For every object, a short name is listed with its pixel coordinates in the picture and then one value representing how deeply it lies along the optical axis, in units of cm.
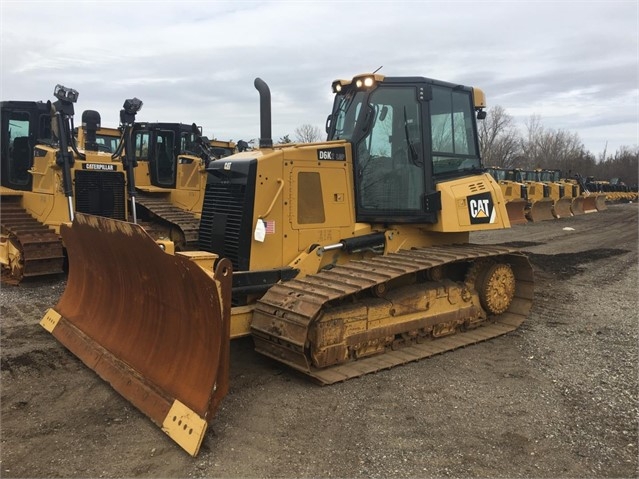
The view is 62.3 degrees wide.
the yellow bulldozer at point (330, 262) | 450
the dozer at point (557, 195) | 2250
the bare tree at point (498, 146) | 5484
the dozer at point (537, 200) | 2108
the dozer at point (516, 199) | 1925
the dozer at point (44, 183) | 924
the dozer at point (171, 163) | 1230
